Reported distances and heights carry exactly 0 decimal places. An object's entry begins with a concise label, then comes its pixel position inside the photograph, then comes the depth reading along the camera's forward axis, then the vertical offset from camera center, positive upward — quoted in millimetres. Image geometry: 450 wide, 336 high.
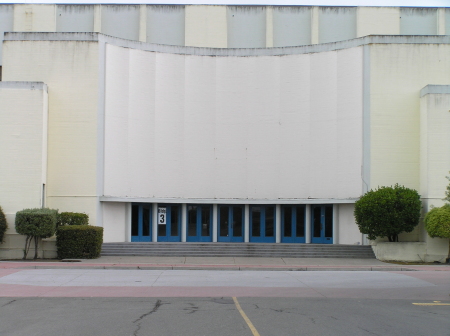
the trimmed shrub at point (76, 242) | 24500 -3033
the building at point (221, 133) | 26234 +2507
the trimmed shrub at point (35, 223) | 23969 -2135
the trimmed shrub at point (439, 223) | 23953 -1898
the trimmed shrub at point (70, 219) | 26000 -2078
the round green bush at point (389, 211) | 25078 -1448
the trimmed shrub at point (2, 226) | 24500 -2319
